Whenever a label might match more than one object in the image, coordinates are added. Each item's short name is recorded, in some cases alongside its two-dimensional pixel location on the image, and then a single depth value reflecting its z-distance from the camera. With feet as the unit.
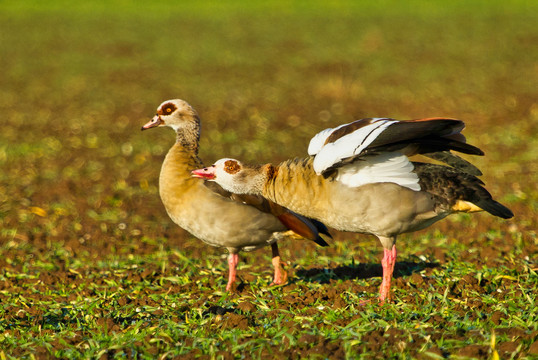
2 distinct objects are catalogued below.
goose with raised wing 42.91
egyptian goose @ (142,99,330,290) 50.60
